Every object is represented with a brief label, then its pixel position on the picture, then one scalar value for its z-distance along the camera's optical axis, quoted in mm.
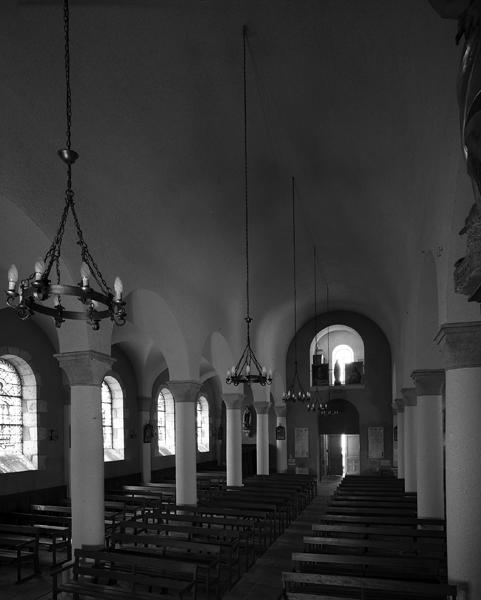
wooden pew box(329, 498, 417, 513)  12688
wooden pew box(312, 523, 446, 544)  9258
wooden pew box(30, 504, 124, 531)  12563
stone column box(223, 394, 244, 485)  18734
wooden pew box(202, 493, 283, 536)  12773
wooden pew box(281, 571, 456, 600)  6079
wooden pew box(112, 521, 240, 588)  9109
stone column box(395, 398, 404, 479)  21434
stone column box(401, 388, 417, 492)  15945
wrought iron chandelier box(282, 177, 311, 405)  12253
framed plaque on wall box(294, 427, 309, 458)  27328
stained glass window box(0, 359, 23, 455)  14945
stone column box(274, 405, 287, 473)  26817
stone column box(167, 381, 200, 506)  14188
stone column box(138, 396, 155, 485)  21109
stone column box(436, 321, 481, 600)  6156
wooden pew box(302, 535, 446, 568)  8109
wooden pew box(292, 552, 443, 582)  7430
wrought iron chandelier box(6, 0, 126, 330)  4973
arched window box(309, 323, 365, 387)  26000
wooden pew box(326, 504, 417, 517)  11750
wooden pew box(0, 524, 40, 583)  9797
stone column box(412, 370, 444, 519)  10750
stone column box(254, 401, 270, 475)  22948
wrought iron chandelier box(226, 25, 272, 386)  11409
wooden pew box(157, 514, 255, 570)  10664
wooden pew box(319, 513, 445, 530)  10359
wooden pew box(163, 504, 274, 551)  11795
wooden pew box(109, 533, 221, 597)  8430
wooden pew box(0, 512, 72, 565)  10375
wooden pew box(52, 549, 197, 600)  6953
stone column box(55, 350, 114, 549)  9320
